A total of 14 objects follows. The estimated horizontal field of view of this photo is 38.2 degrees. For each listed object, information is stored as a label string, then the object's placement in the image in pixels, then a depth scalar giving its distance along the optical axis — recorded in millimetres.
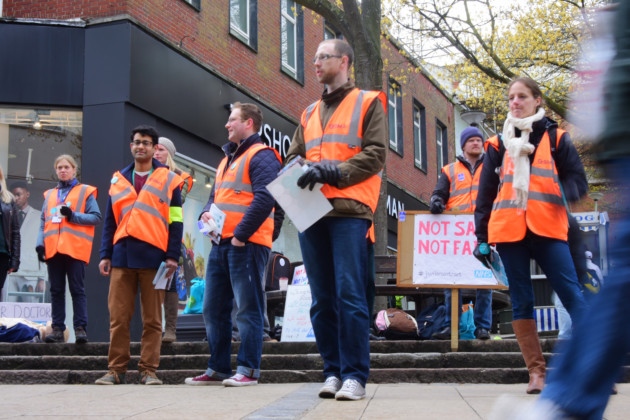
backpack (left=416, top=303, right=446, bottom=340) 9745
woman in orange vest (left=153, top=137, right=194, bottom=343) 9312
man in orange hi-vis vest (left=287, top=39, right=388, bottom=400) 5242
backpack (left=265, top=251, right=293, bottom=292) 12016
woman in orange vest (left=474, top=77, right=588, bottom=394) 5574
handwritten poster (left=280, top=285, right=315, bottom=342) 9383
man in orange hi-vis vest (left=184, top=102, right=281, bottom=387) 6637
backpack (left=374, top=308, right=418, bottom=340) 9719
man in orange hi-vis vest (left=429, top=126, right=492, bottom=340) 9281
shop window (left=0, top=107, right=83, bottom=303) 13602
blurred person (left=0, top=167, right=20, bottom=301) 10023
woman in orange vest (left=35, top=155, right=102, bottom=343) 9508
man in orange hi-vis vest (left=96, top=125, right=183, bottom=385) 7348
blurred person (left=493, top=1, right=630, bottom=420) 2404
